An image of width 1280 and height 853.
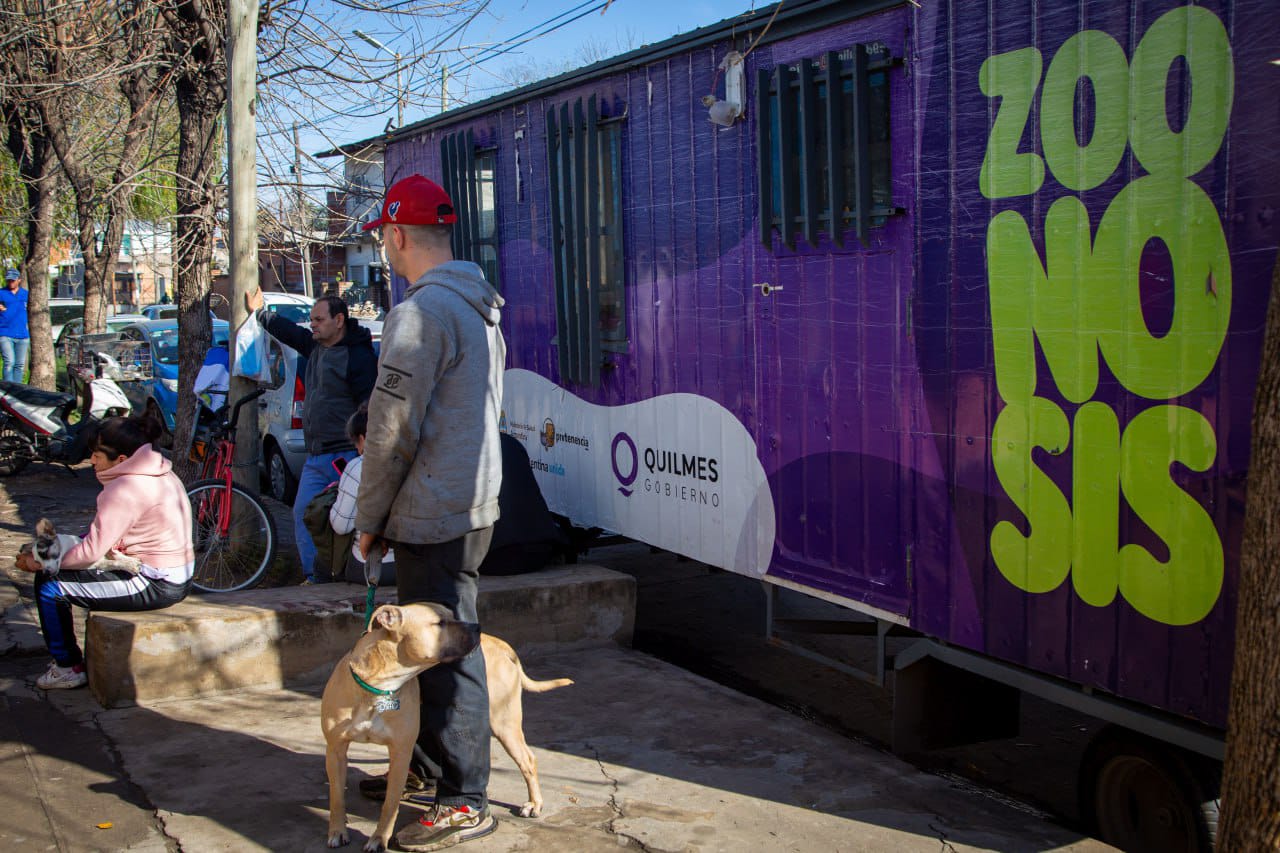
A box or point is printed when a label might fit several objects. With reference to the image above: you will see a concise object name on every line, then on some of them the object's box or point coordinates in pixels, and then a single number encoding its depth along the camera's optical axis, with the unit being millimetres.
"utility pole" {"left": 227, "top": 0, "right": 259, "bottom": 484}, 6715
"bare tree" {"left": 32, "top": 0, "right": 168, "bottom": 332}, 8922
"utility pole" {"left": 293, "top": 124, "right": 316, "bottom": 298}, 8645
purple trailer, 3484
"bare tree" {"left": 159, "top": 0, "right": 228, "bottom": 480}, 7930
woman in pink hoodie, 5008
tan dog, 3498
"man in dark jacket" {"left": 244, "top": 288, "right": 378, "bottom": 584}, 6406
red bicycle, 7055
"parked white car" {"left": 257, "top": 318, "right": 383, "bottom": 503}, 9945
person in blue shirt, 15742
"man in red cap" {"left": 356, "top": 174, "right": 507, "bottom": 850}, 3639
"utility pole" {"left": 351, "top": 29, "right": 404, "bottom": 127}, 8156
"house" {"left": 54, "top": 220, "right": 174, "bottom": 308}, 39478
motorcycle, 11180
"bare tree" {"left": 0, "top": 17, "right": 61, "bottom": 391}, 14344
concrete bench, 5070
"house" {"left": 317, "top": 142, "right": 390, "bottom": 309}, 8508
